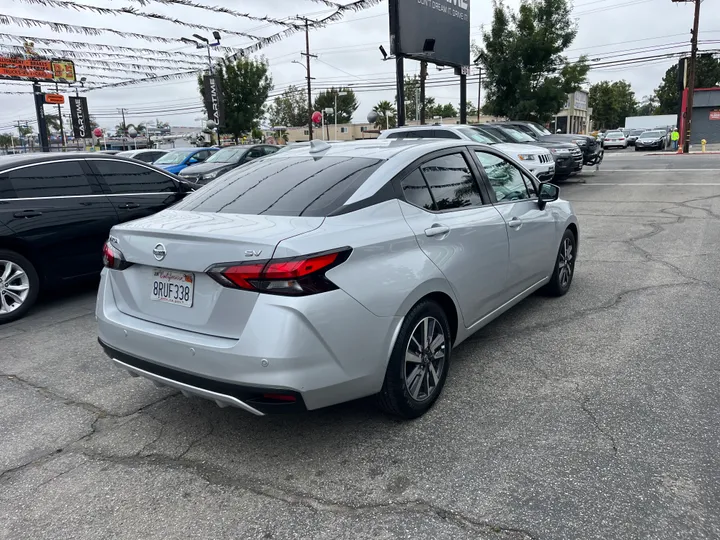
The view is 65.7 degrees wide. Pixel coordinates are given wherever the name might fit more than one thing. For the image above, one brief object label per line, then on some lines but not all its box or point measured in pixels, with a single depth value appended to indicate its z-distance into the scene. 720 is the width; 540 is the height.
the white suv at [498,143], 11.84
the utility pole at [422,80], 28.42
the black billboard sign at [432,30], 15.34
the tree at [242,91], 35.44
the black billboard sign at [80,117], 39.62
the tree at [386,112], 90.00
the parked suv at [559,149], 14.44
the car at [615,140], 48.38
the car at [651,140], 40.62
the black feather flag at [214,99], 29.88
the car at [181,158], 18.06
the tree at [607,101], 88.31
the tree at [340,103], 95.19
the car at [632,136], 50.75
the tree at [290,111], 96.69
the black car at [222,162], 14.89
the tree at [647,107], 133.80
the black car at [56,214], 5.60
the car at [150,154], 19.67
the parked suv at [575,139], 16.67
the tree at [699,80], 76.44
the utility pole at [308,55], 42.03
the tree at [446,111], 109.56
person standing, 37.09
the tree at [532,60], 23.72
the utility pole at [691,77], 31.28
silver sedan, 2.63
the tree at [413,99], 74.56
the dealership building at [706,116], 45.75
